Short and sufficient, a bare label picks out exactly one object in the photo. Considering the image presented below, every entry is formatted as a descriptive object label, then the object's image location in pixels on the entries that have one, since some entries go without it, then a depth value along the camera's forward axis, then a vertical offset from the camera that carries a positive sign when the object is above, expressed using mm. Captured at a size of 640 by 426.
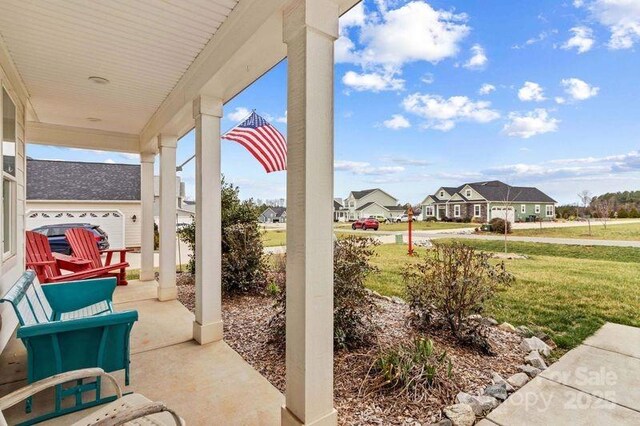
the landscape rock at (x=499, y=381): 2432 -1329
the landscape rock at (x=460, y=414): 2014 -1309
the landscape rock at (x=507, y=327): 3607 -1320
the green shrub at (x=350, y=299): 3094 -856
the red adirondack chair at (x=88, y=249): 5941 -612
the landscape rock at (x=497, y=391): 2314 -1329
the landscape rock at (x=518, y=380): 2480 -1339
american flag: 4809 +1156
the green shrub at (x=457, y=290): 3188 -801
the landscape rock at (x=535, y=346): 3071 -1319
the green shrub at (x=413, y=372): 2328 -1215
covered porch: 1851 +806
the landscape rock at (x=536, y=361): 2778 -1329
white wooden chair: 1202 -792
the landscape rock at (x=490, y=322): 3544 -1280
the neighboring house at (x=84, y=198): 11945 +766
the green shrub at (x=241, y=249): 5199 -557
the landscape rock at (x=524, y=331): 3477 -1329
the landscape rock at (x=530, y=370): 2647 -1343
